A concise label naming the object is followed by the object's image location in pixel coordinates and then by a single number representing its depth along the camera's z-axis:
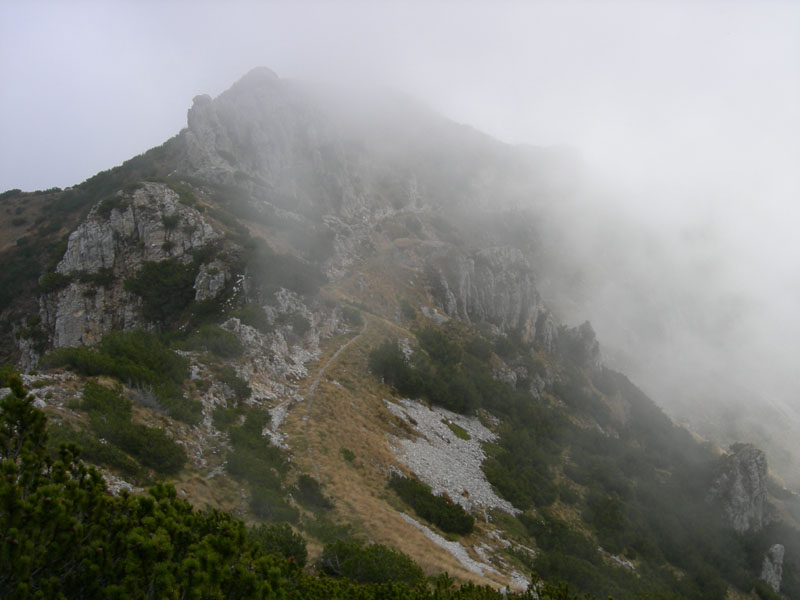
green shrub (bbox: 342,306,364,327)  40.41
